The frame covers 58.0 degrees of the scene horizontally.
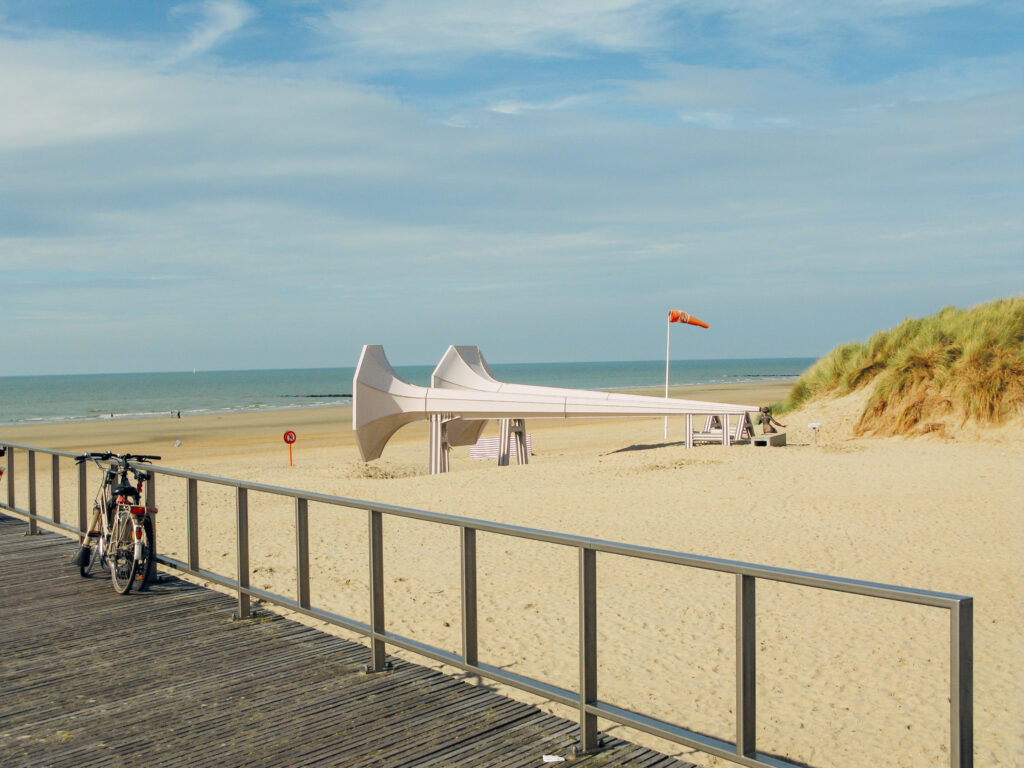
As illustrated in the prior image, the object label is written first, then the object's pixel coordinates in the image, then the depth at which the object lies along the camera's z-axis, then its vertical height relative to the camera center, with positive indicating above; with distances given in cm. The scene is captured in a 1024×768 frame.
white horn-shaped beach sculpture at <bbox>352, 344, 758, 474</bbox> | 1806 -83
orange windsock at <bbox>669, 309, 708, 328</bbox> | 2298 +114
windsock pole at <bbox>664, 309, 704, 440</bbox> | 2289 +113
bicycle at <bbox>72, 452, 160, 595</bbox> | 627 -114
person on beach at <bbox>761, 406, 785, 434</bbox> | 1860 -120
